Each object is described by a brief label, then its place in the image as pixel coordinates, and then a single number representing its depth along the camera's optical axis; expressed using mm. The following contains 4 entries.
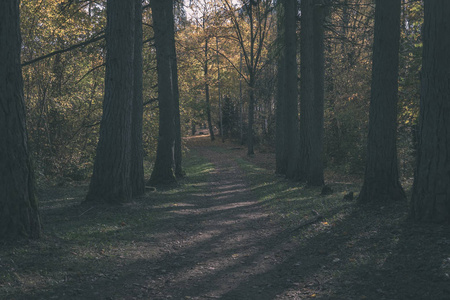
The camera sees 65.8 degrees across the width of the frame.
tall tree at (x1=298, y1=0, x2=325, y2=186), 13922
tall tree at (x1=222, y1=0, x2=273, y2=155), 28469
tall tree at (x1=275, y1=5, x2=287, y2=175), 17562
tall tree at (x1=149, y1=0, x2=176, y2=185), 14359
